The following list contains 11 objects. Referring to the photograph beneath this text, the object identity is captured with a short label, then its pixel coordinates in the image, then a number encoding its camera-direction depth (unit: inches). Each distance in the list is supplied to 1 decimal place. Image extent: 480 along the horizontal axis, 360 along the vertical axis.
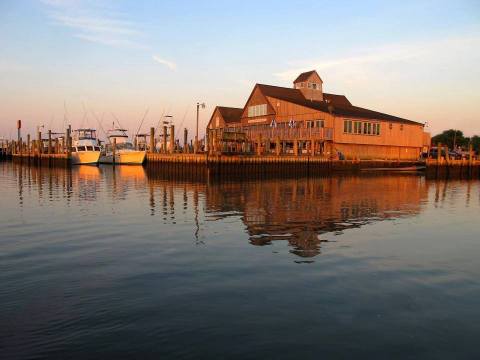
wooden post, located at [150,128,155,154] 2465.6
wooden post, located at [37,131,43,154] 3317.9
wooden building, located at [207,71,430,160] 2426.2
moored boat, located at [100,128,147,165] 2972.4
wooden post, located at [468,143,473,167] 2567.2
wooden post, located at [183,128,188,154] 2234.9
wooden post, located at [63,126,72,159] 2881.4
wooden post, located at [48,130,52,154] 3165.4
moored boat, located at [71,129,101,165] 3117.6
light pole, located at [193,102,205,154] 2133.4
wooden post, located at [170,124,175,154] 2089.2
